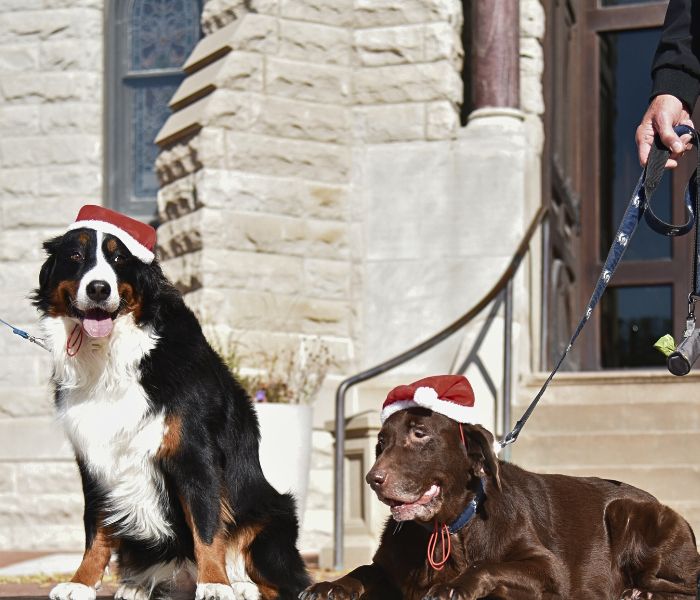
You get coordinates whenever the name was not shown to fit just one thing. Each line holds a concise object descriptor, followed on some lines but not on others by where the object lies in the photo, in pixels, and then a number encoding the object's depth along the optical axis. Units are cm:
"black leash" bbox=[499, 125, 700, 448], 397
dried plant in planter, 839
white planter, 764
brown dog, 404
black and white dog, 434
